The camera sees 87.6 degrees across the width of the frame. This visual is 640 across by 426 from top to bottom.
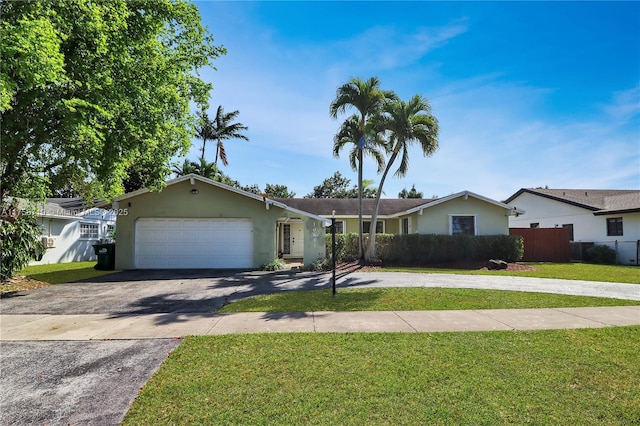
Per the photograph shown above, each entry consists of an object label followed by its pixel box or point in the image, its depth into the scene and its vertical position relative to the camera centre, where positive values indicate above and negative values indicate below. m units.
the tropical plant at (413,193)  55.91 +6.85
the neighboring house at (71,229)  19.06 +0.44
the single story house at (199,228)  15.77 +0.35
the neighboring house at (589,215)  19.72 +1.26
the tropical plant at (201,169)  28.28 +5.68
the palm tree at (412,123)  16.50 +5.52
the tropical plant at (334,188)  50.50 +7.13
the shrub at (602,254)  19.77 -1.29
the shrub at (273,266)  15.66 -1.48
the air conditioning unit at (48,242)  18.44 -0.33
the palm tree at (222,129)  32.16 +10.27
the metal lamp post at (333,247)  9.22 -0.36
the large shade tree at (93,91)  7.54 +4.08
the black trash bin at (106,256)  15.73 -0.97
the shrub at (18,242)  11.76 -0.21
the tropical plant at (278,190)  48.91 +6.57
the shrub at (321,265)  15.88 -1.48
